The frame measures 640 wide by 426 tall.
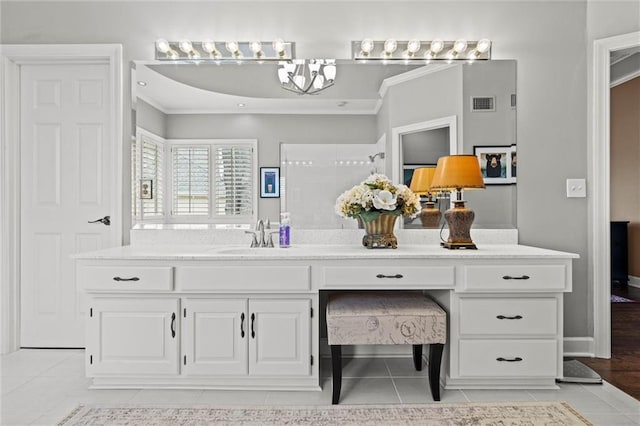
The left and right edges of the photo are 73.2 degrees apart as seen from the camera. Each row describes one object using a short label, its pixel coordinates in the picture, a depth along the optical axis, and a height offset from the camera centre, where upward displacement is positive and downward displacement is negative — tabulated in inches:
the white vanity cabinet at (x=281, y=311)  89.4 -20.8
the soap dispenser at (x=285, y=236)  108.9 -6.1
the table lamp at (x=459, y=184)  99.0 +6.5
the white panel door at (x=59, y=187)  117.8 +6.6
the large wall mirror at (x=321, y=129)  111.7 +21.7
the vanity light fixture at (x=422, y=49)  112.1 +42.6
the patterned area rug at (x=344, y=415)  78.4 -38.1
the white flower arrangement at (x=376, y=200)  99.3 +2.8
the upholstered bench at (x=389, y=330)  85.6 -23.5
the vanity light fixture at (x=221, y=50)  113.0 +42.4
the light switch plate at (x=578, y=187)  112.2 +6.6
